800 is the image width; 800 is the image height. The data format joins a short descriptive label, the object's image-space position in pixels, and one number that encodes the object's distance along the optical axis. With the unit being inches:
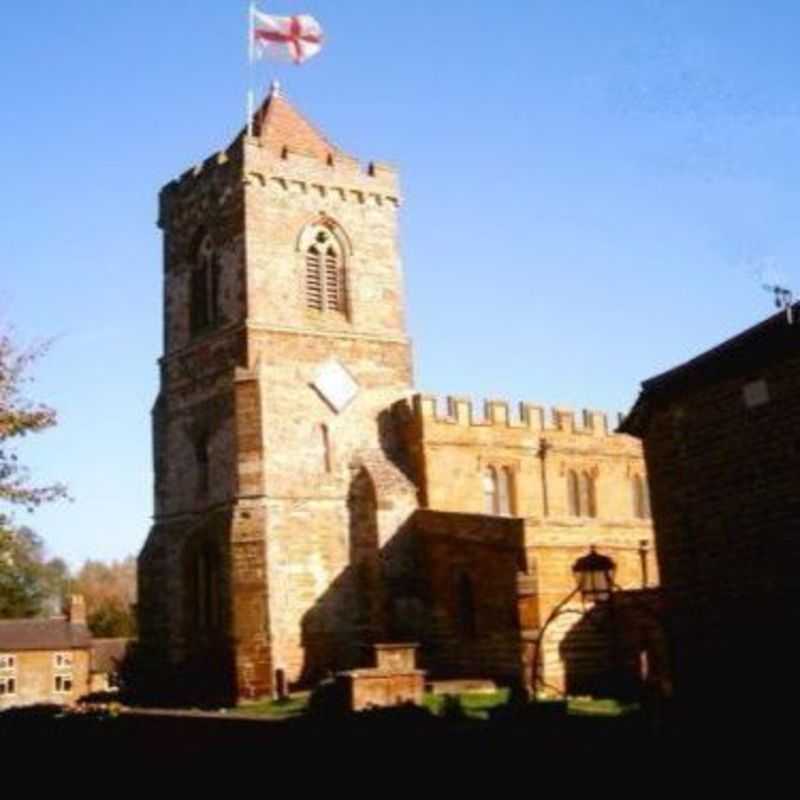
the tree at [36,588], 2699.3
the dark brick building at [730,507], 631.2
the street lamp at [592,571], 650.8
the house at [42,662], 2202.3
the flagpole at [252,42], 1285.7
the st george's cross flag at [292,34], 1258.6
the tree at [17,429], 796.6
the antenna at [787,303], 617.3
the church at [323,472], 1125.7
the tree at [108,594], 2790.4
